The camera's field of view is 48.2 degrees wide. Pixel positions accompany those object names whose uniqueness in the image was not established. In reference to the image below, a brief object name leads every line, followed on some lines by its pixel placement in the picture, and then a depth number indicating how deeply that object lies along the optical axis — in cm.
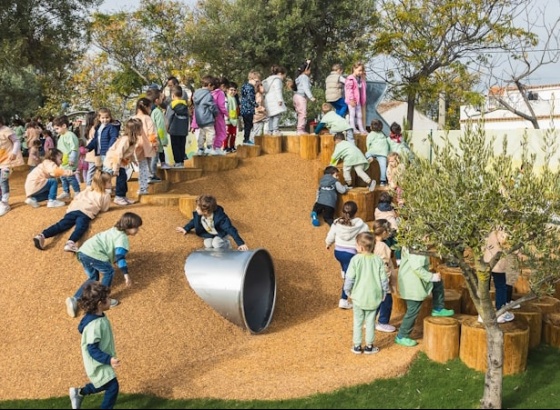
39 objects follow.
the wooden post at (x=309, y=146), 1427
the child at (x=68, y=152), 1147
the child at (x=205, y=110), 1238
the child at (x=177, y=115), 1198
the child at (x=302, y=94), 1449
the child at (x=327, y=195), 1182
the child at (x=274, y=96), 1401
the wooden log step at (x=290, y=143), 1453
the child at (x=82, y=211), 935
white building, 4432
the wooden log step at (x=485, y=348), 754
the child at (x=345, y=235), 951
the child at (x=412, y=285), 802
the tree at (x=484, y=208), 620
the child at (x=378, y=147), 1342
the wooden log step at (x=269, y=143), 1439
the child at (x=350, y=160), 1260
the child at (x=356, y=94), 1456
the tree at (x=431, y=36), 2466
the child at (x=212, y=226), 929
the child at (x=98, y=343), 601
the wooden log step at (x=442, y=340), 772
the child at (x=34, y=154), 1627
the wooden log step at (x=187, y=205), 1062
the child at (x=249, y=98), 1388
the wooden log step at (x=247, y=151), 1392
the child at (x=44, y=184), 1077
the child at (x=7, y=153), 1118
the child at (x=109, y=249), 840
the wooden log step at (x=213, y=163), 1278
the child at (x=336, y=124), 1395
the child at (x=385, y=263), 862
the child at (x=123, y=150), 1032
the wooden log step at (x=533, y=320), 831
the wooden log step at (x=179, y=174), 1214
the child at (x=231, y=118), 1391
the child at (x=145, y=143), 1071
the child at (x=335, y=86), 1473
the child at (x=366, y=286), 768
